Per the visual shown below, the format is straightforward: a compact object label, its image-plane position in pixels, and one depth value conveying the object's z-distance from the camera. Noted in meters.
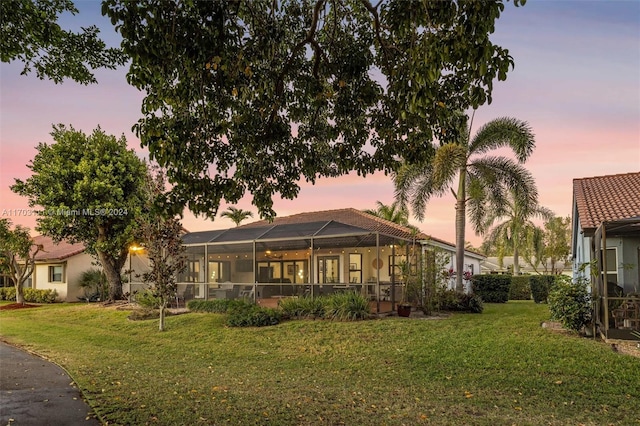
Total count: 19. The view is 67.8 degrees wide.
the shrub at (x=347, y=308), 14.66
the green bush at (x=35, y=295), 28.64
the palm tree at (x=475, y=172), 19.22
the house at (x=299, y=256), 18.08
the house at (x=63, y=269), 29.36
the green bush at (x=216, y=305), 17.31
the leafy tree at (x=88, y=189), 22.31
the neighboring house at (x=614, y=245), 10.96
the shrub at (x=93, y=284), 27.95
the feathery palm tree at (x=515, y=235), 34.25
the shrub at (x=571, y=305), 11.82
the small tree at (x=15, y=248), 25.55
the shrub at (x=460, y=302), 17.56
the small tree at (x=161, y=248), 14.59
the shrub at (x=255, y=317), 14.76
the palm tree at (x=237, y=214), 35.88
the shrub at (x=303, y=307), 15.29
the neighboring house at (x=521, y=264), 46.50
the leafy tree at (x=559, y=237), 40.34
